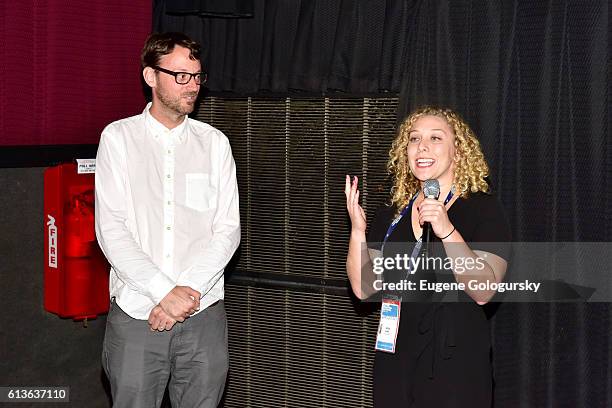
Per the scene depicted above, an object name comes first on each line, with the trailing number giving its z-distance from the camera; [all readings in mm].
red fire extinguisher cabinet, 4320
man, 3488
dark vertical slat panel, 4457
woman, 2896
